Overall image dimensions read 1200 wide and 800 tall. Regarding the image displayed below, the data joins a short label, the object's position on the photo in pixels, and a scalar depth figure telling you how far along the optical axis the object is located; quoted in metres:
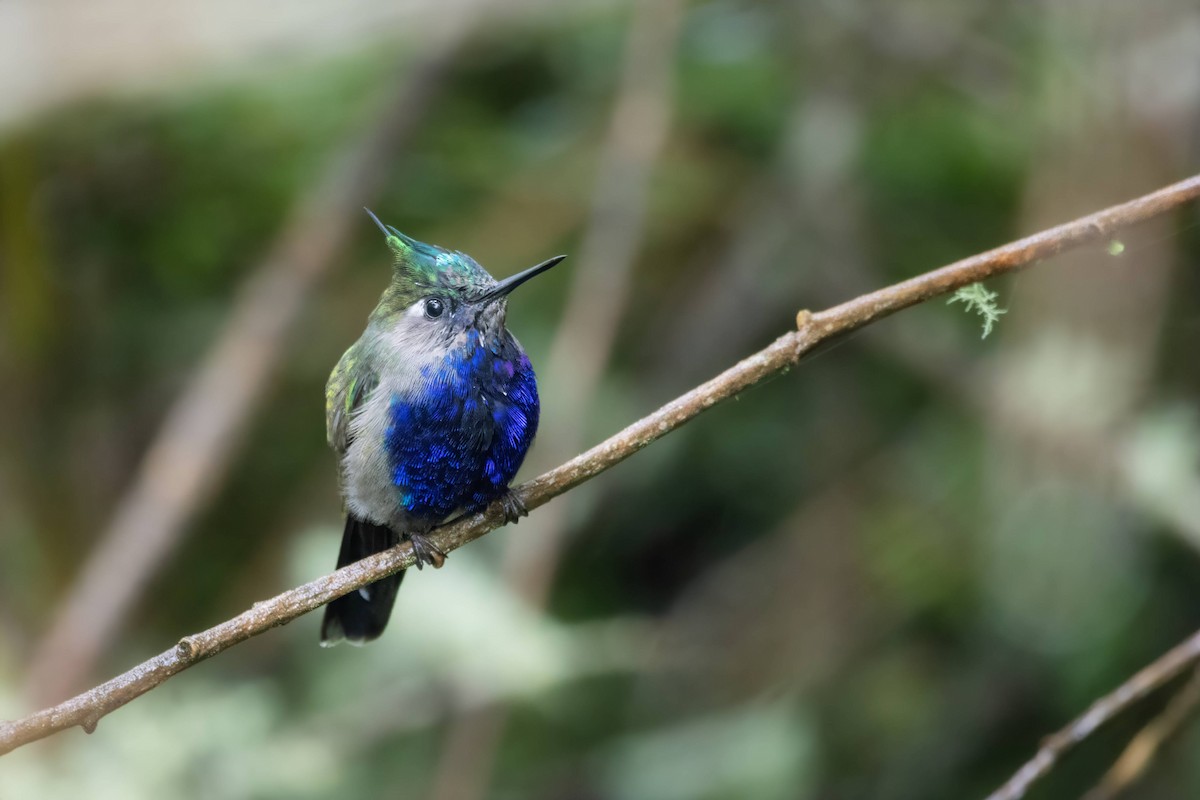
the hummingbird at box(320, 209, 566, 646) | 5.96
